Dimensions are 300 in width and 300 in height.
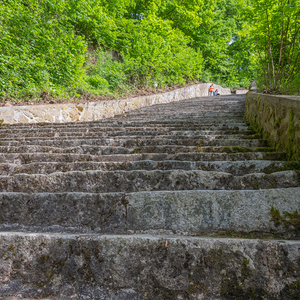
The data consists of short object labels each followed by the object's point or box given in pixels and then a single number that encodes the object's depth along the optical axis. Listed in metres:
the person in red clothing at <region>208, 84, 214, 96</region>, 18.22
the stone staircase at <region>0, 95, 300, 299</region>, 1.21
